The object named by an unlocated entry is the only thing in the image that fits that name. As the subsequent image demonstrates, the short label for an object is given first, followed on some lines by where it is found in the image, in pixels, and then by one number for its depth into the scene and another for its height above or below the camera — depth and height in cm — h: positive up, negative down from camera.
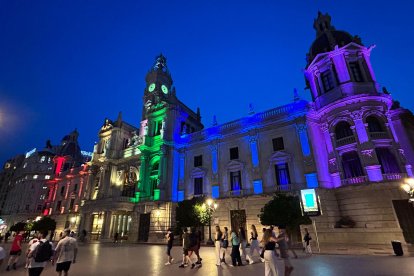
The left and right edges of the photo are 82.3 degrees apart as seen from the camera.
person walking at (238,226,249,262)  1187 -75
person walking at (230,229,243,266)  1066 -100
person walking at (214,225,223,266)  1065 -66
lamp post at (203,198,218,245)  2298 +171
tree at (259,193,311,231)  1748 +82
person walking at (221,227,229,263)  1100 -78
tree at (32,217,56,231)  3356 +96
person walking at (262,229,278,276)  645 -71
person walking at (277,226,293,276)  720 -66
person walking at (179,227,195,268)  1073 -74
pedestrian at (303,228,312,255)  1556 -125
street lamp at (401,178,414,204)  1354 +190
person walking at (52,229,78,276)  713 -65
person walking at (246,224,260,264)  1186 -82
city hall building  1995 +656
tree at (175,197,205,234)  2255 +121
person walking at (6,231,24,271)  1050 -76
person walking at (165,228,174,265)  1156 -59
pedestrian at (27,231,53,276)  633 -66
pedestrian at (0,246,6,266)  758 -66
